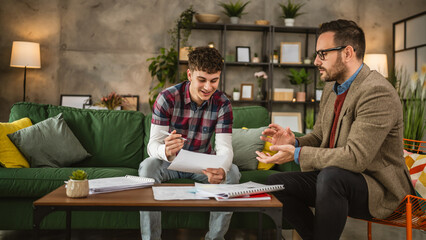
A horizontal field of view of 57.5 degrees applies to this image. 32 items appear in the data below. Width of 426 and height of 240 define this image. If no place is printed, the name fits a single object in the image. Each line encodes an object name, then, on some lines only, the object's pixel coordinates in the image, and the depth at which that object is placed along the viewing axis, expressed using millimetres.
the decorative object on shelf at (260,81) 5049
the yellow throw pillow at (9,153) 2471
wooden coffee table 1367
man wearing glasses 1648
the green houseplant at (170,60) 5016
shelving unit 5109
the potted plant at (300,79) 5117
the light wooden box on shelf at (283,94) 5172
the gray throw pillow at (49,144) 2561
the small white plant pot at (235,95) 5133
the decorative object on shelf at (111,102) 4309
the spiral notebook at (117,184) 1565
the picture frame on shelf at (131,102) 5133
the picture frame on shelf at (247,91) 5230
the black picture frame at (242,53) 5285
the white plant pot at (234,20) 5113
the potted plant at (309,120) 5012
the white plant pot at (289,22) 5164
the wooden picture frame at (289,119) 5297
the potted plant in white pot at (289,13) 5148
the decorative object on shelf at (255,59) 5160
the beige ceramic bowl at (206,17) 4992
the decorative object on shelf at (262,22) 5098
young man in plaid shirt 2092
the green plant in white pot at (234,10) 5074
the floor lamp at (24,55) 4586
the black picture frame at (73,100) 5059
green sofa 2297
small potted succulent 1439
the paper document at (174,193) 1451
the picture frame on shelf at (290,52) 5262
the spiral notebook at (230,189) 1465
